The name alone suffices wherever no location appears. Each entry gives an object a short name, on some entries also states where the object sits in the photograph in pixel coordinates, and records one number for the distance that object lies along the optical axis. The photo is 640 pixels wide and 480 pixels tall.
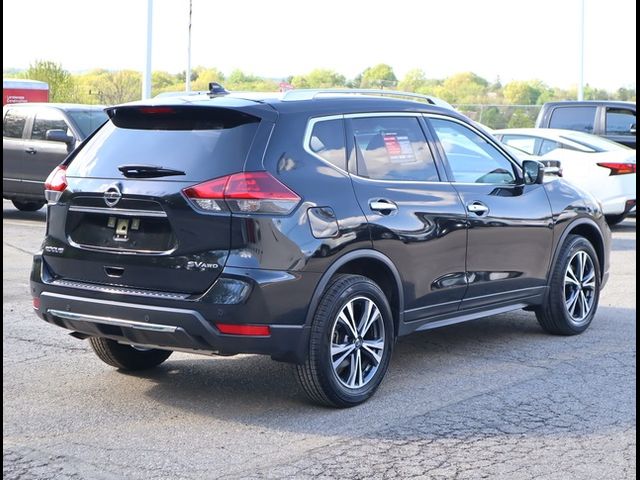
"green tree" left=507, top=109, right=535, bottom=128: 37.88
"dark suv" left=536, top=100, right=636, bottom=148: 19.17
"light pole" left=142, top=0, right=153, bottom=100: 27.25
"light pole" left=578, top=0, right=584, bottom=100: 35.19
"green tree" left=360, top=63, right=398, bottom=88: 66.38
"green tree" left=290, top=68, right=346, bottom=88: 58.06
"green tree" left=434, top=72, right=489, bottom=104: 60.22
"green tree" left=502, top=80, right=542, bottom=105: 66.94
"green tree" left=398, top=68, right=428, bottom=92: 70.50
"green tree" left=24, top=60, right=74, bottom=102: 46.53
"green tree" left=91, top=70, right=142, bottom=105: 41.66
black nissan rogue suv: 5.71
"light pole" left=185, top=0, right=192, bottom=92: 36.84
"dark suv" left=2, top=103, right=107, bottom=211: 16.17
